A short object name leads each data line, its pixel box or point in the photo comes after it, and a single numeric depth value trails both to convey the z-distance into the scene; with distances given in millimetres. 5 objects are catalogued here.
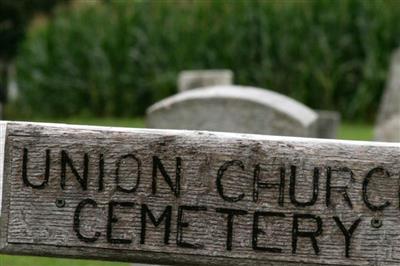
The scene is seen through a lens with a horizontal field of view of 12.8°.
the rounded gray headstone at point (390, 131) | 13056
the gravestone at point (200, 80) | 12909
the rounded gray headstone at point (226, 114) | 10243
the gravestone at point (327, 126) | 11644
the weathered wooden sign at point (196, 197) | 5048
